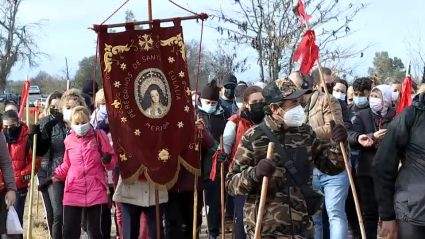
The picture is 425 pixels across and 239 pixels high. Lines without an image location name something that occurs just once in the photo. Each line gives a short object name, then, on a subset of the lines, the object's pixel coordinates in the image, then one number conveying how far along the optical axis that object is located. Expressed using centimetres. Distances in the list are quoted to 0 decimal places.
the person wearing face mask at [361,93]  866
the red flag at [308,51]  664
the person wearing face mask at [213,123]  911
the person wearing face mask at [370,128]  837
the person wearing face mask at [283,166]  516
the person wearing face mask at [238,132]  778
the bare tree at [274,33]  1588
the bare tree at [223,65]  1814
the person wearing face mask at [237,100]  954
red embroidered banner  735
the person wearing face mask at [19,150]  878
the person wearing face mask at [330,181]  741
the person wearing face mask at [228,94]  1102
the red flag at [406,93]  775
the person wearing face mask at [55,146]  836
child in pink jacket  779
